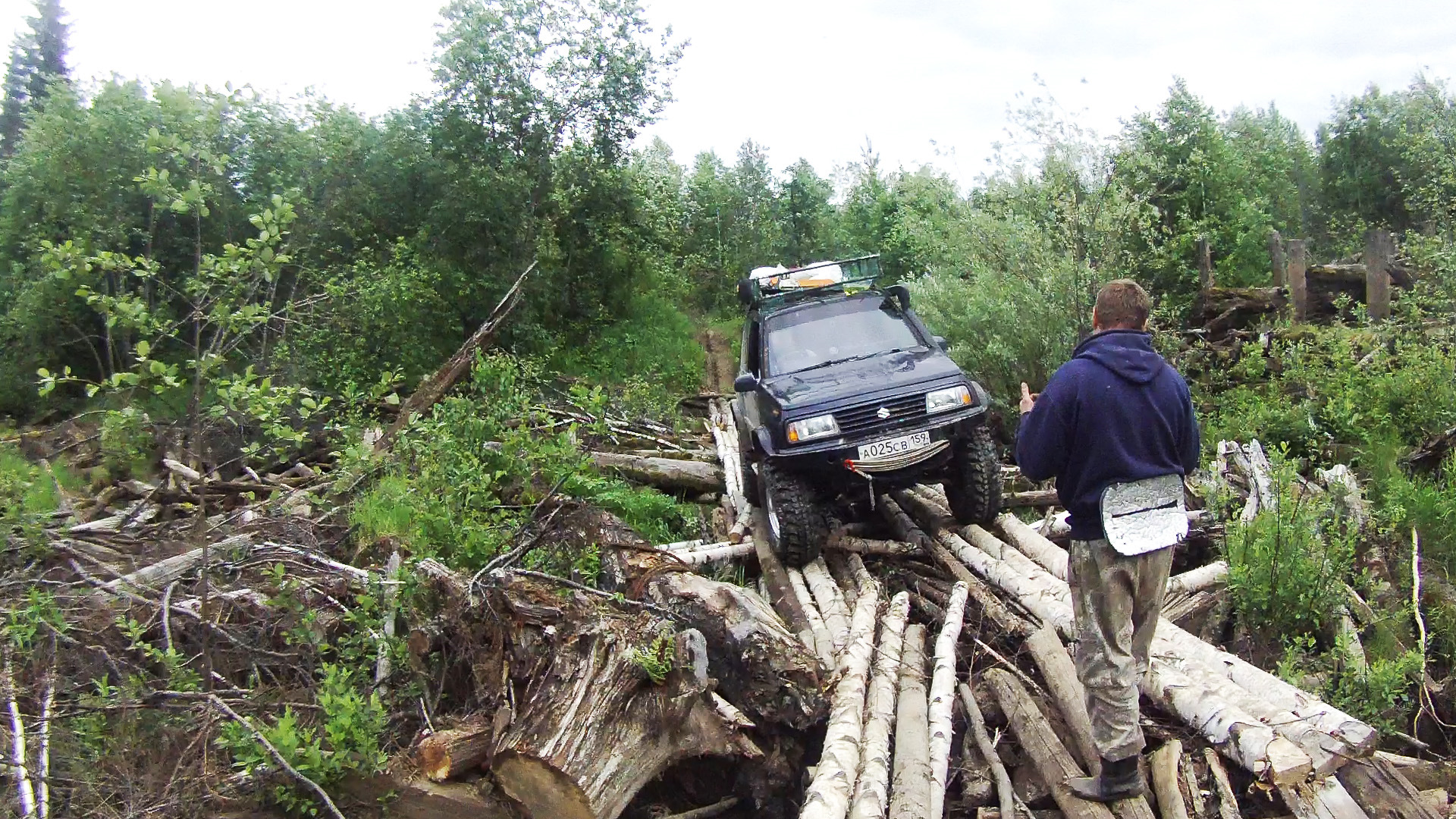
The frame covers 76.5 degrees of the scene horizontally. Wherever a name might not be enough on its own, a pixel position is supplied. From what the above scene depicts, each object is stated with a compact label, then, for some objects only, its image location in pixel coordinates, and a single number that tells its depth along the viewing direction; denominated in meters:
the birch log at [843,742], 3.57
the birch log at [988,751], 3.96
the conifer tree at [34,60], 36.66
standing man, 3.76
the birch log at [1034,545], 6.02
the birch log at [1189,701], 3.72
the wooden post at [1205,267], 13.18
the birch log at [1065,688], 4.21
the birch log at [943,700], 3.86
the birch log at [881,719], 3.63
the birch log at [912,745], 3.66
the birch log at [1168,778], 3.74
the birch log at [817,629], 5.23
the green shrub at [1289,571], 4.97
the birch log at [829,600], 5.56
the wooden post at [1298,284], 11.23
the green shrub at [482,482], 6.63
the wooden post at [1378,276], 10.26
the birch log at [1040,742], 3.84
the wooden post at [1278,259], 13.10
